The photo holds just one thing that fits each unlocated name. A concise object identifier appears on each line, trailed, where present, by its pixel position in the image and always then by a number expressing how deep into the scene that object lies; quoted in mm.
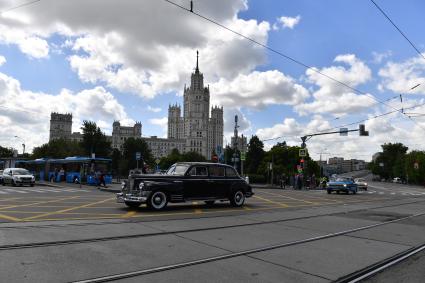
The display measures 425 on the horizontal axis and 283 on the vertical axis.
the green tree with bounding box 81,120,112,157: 72688
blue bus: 38344
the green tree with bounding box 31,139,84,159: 84125
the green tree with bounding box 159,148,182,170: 146125
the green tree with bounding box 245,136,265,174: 105250
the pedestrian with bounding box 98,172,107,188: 34100
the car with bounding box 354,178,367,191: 49341
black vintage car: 14961
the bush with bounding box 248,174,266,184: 55109
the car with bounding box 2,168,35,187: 34688
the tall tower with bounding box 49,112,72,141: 177500
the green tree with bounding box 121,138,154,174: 109344
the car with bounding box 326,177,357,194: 34344
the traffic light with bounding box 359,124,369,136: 37531
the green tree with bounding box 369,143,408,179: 155125
